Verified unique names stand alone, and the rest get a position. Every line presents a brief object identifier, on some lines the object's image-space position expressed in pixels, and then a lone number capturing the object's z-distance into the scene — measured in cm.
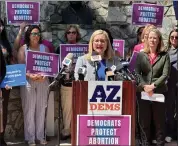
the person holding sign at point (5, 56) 588
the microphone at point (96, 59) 459
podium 421
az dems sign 418
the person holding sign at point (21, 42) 614
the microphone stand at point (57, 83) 492
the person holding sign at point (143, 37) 590
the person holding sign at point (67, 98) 624
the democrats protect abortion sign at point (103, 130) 422
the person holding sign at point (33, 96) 596
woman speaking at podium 469
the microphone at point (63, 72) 482
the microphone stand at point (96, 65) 472
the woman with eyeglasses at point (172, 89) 625
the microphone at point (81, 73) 444
